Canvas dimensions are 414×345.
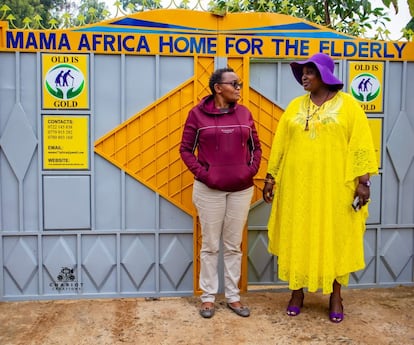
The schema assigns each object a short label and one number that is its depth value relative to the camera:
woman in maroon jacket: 3.56
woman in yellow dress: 3.47
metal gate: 3.97
